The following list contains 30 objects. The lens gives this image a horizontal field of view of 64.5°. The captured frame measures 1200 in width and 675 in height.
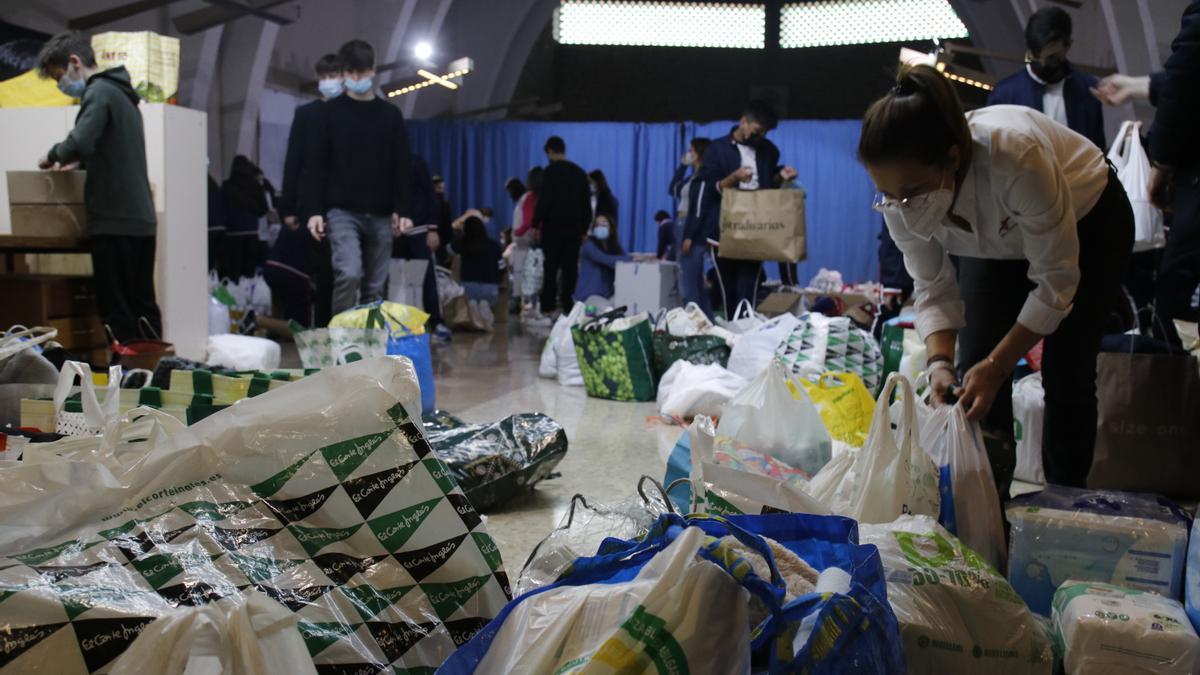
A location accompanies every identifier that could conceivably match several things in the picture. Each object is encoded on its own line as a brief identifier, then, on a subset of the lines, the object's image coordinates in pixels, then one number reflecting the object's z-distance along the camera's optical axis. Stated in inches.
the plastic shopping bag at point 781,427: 92.2
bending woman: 67.8
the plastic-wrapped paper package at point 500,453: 95.7
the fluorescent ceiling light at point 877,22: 545.6
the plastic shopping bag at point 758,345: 165.8
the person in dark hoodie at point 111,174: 157.8
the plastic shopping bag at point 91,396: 52.6
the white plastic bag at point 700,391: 145.1
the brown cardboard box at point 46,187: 158.2
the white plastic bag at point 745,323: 189.9
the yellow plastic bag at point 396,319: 143.6
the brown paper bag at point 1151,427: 108.2
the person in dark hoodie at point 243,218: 356.8
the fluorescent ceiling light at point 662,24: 583.2
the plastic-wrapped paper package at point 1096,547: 66.6
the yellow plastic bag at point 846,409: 109.8
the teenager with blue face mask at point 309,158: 186.5
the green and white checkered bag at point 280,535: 35.8
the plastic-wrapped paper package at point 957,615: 53.0
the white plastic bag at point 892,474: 68.7
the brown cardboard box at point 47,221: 157.6
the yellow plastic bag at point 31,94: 190.1
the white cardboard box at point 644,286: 327.9
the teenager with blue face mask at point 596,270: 368.5
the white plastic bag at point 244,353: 181.0
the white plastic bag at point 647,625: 33.9
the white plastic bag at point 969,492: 70.0
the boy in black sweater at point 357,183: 184.5
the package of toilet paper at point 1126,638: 55.4
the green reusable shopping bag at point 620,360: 177.5
